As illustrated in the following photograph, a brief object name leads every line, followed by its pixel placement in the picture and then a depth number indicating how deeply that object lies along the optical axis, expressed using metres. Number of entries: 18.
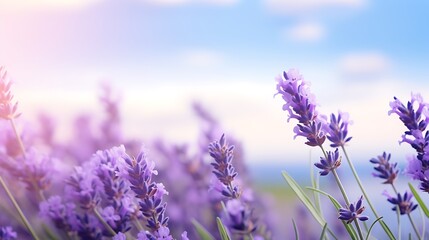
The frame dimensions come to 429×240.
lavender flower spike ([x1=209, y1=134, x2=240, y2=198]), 0.56
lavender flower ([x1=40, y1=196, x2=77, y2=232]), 0.65
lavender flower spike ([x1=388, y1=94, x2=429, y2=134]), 0.55
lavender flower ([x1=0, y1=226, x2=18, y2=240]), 0.61
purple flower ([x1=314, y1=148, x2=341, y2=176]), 0.56
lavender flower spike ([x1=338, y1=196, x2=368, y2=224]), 0.54
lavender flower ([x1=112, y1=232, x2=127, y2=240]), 0.56
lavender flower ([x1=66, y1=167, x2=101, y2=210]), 0.63
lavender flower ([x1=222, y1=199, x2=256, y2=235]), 0.49
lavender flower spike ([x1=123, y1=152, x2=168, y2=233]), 0.55
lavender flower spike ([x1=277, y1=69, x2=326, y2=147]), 0.54
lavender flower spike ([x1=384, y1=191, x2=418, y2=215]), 0.62
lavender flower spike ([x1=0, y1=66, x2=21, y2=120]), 0.60
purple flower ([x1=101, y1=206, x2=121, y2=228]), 0.59
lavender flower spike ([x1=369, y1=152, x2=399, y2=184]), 0.61
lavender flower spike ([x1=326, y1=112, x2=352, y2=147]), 0.57
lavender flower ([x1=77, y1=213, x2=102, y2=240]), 0.64
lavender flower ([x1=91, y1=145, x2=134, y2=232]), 0.59
